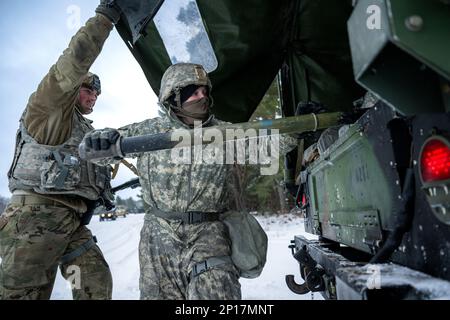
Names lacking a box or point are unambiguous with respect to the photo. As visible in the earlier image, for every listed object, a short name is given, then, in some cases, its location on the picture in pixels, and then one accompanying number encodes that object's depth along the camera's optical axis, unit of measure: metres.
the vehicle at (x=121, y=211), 40.34
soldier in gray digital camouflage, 2.49
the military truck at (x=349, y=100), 0.94
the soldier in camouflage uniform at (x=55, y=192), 2.97
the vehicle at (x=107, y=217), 31.42
